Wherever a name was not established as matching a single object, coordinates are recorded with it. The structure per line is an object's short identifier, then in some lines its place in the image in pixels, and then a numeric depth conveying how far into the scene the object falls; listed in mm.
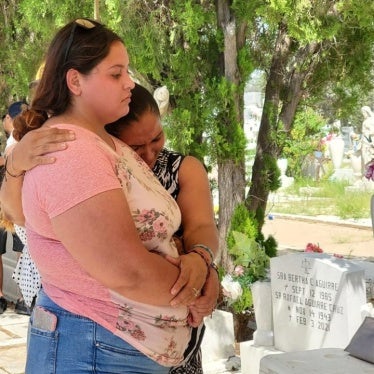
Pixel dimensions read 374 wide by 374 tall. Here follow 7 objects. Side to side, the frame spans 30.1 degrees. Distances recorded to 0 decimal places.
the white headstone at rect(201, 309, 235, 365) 4852
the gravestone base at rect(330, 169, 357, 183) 20856
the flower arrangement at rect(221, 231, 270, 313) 5293
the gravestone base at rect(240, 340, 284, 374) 4496
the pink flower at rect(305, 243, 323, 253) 4990
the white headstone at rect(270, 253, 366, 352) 3955
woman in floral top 1426
